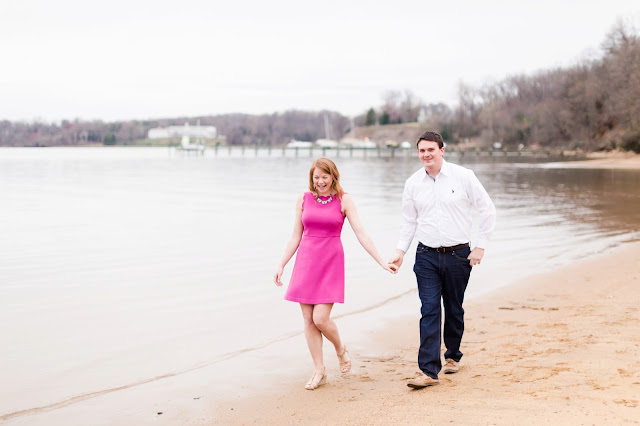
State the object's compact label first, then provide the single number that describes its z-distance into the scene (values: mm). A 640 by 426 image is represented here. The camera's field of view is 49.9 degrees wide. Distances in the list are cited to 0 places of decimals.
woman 6012
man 5875
